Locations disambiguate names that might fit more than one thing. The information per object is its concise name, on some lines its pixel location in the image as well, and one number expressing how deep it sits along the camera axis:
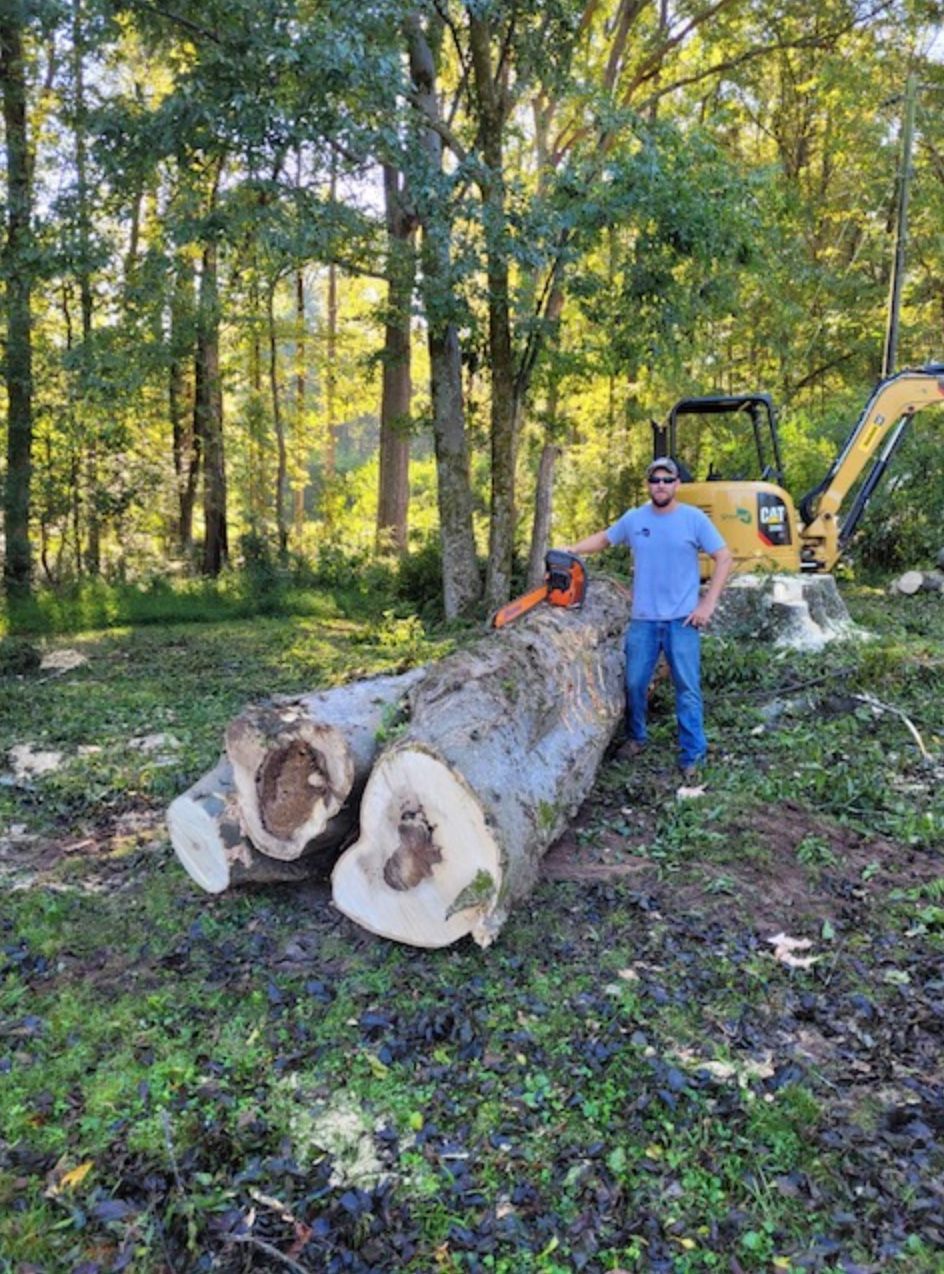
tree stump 7.85
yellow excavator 8.62
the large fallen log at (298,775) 3.81
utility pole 13.69
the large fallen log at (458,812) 3.34
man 5.27
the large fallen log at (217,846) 3.96
